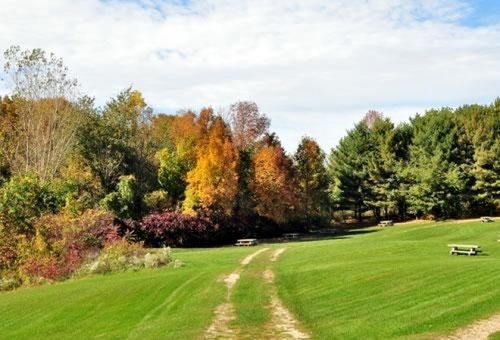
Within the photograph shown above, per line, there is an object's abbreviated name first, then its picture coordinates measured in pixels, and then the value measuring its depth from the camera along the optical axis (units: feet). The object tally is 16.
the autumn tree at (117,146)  184.55
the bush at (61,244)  116.26
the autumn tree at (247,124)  208.33
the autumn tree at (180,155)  189.26
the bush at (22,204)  130.00
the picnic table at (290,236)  196.54
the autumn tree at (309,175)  227.73
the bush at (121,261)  108.88
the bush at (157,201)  181.83
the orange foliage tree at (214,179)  177.58
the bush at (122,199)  168.86
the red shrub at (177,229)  169.78
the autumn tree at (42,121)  169.68
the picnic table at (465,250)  102.73
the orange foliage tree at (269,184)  196.75
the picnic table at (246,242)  168.04
